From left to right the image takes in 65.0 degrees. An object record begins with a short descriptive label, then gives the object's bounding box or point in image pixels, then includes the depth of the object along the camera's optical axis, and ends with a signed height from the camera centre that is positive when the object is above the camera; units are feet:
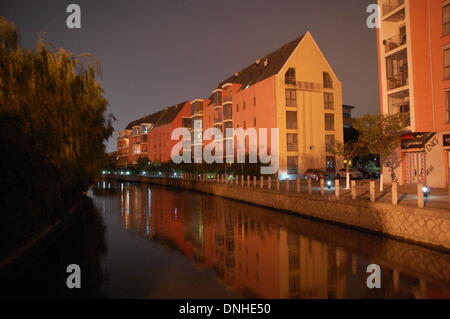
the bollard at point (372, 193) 44.21 -4.09
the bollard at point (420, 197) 36.88 -3.96
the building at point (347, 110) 213.46 +31.05
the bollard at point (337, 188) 52.42 -4.07
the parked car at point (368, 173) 122.93 -4.56
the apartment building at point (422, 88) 70.08 +15.47
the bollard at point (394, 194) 40.73 -3.95
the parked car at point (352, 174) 114.90 -4.31
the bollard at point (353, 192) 48.64 -4.30
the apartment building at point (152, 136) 229.86 +22.30
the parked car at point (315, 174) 113.19 -4.06
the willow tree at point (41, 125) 27.35 +4.66
